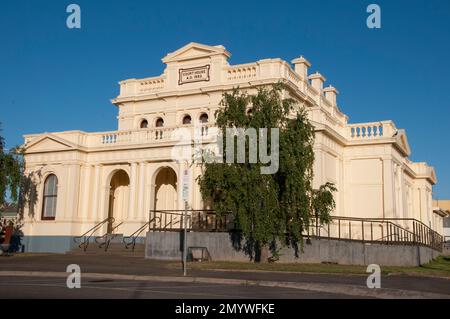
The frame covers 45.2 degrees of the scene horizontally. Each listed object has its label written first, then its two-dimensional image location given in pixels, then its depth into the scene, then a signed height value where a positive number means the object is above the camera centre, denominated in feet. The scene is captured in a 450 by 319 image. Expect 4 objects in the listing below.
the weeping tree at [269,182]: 65.26 +6.47
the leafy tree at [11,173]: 95.20 +10.38
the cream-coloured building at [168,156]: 95.04 +14.29
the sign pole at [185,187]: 52.65 +4.79
